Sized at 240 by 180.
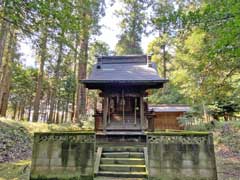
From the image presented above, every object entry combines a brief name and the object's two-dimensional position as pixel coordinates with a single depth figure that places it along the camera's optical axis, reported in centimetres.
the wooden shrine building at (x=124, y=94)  975
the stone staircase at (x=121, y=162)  641
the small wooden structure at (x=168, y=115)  1894
